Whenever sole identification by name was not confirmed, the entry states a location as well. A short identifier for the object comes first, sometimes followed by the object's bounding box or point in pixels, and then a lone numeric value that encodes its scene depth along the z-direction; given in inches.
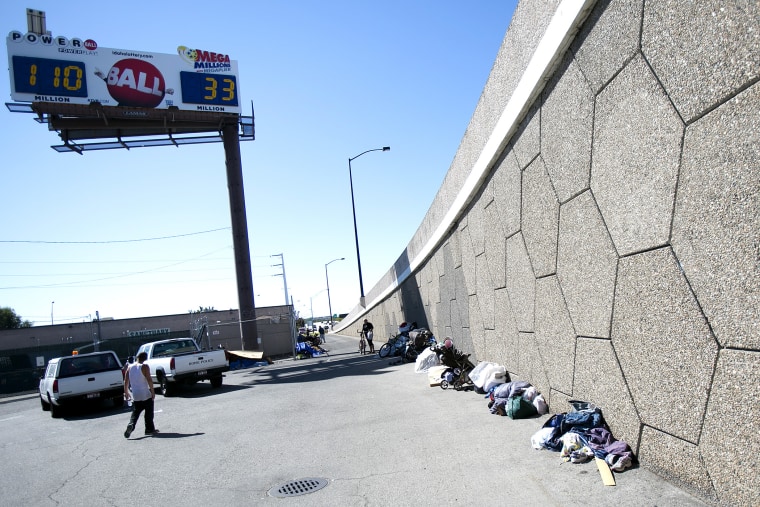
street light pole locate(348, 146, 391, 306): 1387.8
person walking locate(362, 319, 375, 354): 1015.0
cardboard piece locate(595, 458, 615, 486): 184.4
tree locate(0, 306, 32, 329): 3373.5
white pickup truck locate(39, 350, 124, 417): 565.0
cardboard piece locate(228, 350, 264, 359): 1009.5
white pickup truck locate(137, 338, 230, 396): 633.0
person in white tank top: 399.2
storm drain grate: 222.2
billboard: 1098.7
